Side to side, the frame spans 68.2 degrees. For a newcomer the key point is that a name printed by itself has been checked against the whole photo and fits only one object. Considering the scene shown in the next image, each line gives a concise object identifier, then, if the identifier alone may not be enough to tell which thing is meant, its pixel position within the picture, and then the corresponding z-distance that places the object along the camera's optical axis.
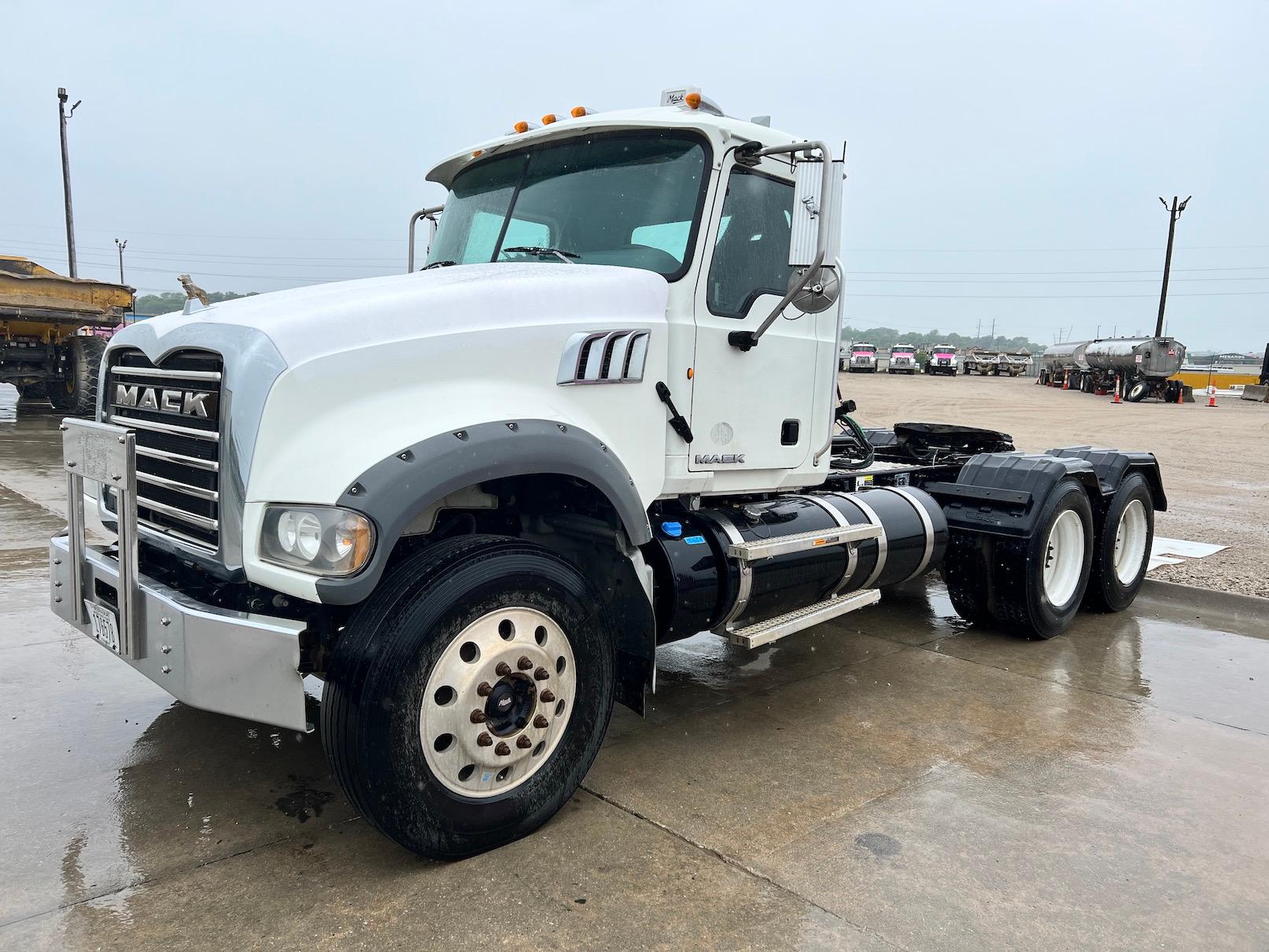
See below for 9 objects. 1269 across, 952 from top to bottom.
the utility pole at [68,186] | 29.45
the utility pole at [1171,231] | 44.97
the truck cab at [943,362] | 55.88
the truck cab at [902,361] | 54.94
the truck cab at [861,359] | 55.59
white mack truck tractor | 2.79
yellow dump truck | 15.95
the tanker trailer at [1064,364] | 45.09
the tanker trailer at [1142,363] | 37.88
